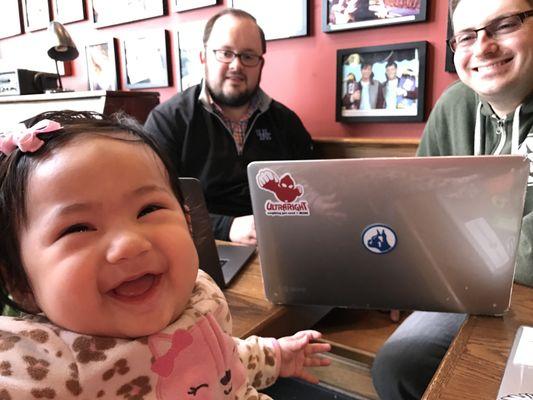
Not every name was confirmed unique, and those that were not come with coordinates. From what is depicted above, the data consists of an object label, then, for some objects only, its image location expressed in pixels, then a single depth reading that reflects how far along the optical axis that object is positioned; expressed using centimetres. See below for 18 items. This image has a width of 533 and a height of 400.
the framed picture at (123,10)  237
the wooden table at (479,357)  53
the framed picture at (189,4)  217
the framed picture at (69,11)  272
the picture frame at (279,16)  192
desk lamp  247
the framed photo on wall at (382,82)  173
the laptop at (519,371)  52
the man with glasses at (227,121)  175
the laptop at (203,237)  86
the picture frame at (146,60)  241
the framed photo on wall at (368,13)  167
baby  47
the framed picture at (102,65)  265
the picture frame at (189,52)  226
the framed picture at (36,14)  292
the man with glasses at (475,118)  96
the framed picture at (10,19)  310
